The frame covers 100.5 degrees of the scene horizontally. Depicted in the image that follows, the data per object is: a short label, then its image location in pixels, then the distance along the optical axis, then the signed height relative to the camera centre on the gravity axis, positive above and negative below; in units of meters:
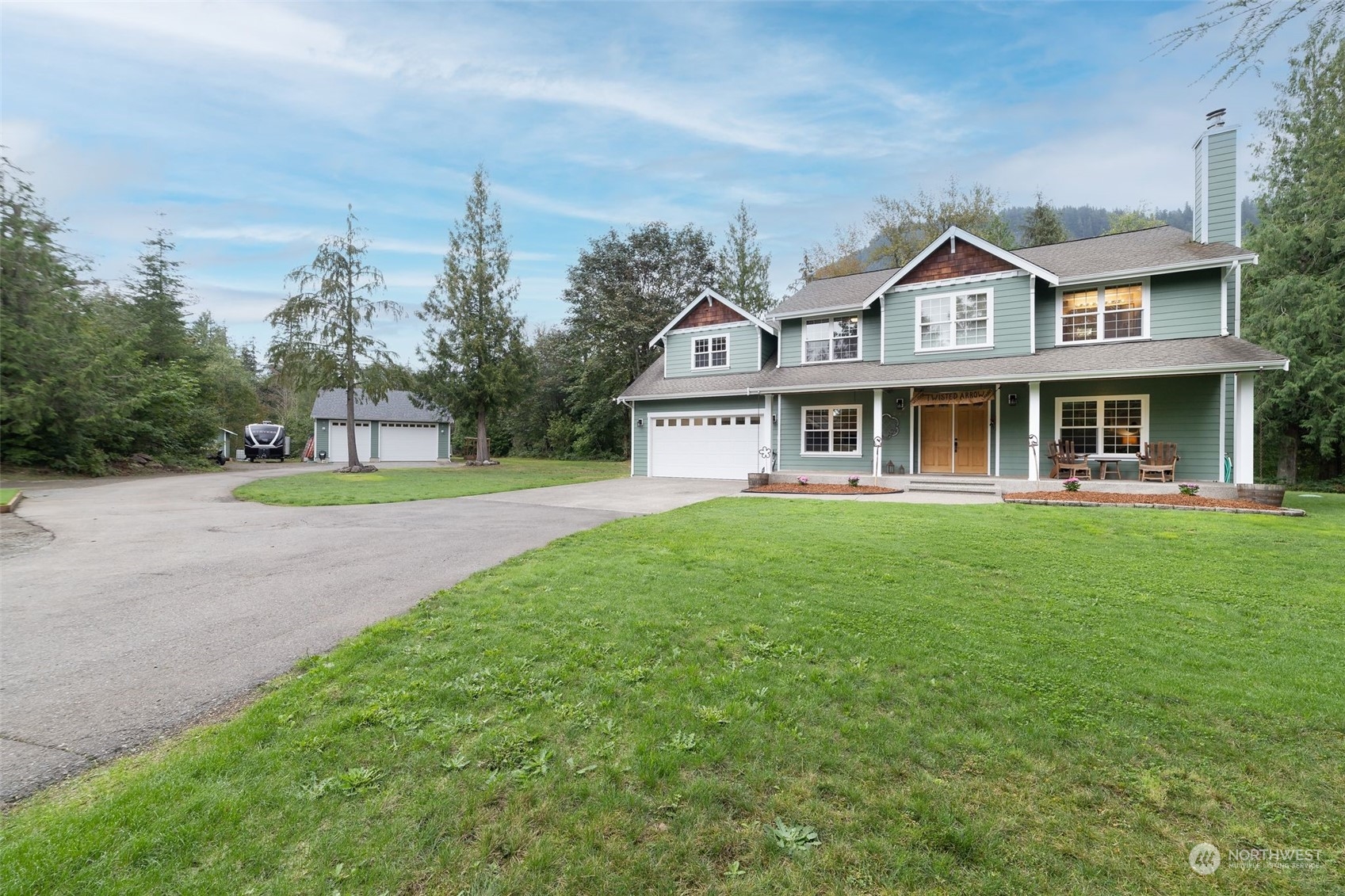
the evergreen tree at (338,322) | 23.23 +5.10
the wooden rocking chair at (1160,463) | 12.42 -0.52
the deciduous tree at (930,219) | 28.31 +11.58
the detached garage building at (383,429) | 35.22 +0.91
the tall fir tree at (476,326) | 27.75 +5.85
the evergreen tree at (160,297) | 25.88 +6.90
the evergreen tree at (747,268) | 33.91 +10.71
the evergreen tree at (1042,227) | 30.78 +11.90
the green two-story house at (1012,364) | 12.87 +1.94
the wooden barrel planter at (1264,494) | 10.28 -1.01
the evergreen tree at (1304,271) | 18.33 +5.95
